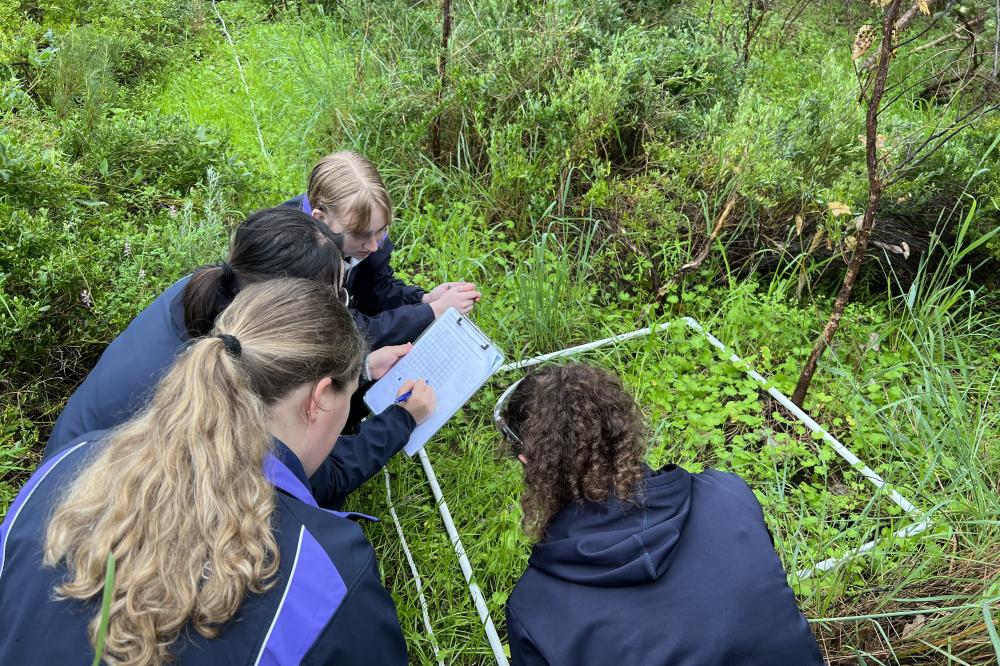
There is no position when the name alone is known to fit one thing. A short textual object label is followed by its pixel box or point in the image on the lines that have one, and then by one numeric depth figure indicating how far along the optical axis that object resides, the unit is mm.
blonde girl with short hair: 2461
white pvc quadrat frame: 2006
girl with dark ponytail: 1792
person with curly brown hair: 1359
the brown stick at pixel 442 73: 3795
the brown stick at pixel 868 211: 1961
